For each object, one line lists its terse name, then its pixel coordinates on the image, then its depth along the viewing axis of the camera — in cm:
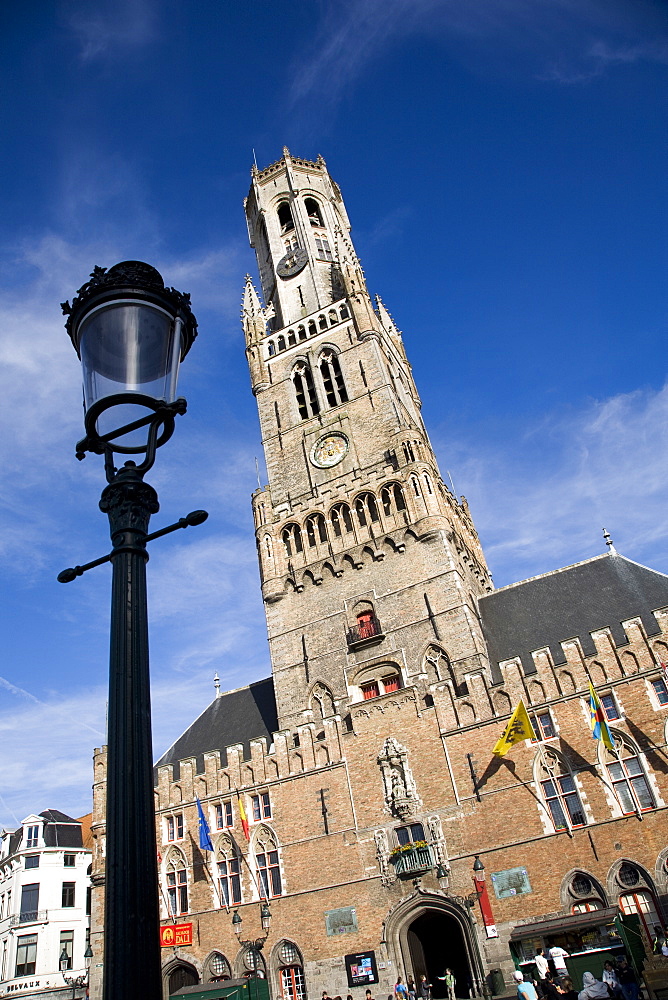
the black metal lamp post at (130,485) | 364
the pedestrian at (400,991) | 2161
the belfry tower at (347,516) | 2880
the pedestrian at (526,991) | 1443
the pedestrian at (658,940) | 1892
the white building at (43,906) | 3838
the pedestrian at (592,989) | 1252
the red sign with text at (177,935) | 2688
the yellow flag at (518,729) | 2312
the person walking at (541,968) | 1764
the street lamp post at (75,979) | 3756
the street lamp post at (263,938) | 2508
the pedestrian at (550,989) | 1470
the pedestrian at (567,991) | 1317
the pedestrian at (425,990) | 2197
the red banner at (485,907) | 2223
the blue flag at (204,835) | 2741
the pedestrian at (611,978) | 1334
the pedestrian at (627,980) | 1376
